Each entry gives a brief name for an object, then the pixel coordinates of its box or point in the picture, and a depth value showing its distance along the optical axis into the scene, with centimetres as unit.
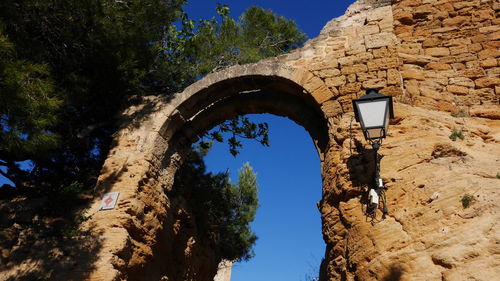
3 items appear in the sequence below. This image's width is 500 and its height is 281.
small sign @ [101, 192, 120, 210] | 533
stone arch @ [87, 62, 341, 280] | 521
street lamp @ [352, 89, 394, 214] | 369
